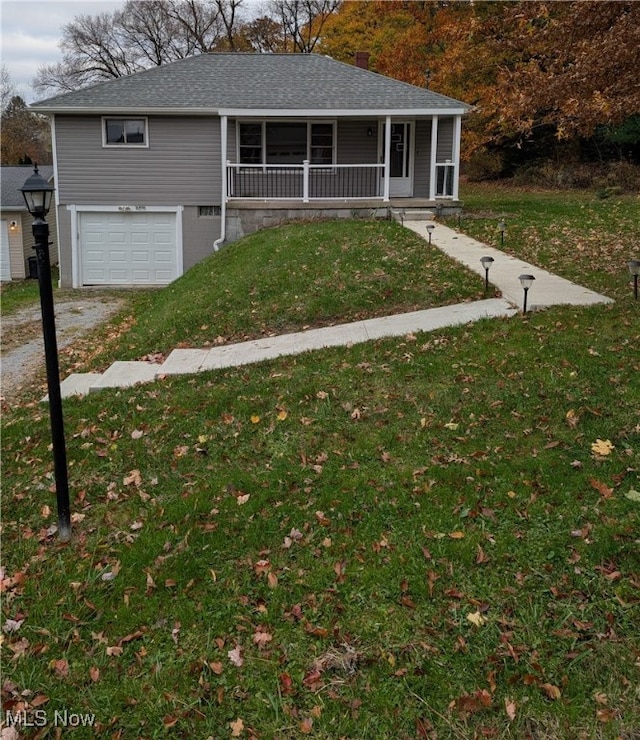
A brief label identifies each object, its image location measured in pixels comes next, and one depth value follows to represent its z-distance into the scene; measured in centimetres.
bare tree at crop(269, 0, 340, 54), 3834
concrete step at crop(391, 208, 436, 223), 1572
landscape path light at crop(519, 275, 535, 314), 704
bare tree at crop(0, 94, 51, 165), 3988
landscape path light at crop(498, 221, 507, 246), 1169
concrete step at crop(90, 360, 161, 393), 689
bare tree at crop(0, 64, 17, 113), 4367
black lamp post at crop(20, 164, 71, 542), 403
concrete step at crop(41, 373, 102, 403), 680
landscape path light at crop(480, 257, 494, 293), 800
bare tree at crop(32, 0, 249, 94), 3950
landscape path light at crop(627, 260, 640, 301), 723
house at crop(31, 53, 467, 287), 1658
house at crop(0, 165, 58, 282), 2250
